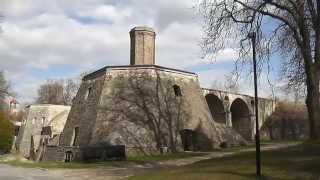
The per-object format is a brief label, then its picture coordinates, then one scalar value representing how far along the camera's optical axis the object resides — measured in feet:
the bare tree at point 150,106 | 80.74
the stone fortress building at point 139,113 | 78.44
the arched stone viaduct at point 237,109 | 123.39
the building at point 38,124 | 129.02
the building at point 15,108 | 219.47
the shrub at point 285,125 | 146.22
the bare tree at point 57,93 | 181.60
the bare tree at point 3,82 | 92.80
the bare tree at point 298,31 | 47.19
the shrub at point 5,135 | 128.29
